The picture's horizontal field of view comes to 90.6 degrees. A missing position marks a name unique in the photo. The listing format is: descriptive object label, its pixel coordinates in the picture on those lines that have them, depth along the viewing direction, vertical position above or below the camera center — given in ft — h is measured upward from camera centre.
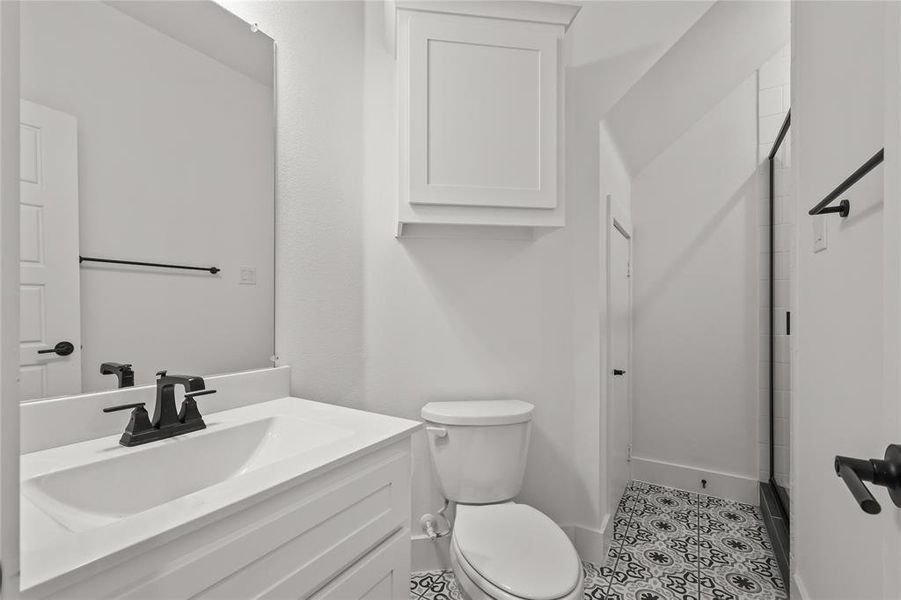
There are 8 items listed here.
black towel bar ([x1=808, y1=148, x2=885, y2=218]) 2.53 +0.73
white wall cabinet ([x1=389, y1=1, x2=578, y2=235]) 4.98 +2.14
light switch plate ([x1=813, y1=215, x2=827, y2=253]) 3.76 +0.57
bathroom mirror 3.02 +0.86
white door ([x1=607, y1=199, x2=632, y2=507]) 7.00 -0.89
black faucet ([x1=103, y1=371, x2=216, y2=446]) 3.16 -0.89
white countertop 1.89 -1.06
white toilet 3.91 -2.43
